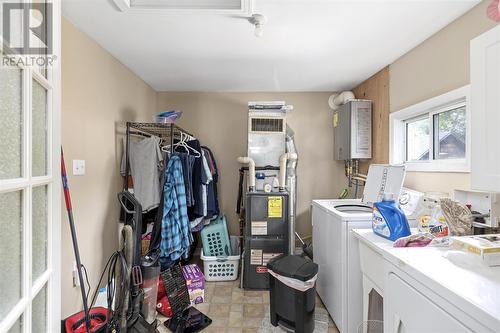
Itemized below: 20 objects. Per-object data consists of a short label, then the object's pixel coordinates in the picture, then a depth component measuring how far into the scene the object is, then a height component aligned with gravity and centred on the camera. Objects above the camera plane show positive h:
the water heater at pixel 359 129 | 2.71 +0.42
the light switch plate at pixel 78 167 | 1.72 -0.01
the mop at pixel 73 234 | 1.44 -0.41
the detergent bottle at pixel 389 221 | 1.27 -0.29
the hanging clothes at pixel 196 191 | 2.47 -0.25
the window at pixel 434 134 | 1.69 +0.28
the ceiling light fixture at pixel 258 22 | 1.58 +0.95
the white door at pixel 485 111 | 0.88 +0.21
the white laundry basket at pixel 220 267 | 2.59 -1.07
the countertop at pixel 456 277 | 0.68 -0.38
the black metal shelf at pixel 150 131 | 2.36 +0.38
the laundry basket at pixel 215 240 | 2.66 -0.80
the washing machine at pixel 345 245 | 1.64 -0.57
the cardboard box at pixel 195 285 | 2.18 -1.07
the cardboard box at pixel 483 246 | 0.92 -0.31
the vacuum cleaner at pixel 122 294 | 1.43 -0.78
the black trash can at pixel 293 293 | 1.69 -0.89
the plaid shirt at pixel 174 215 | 2.15 -0.44
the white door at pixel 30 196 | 0.68 -0.10
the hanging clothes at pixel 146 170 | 2.24 -0.04
